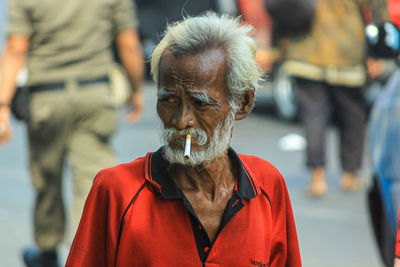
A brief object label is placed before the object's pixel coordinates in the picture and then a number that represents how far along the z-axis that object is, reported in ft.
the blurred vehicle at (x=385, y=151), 25.29
